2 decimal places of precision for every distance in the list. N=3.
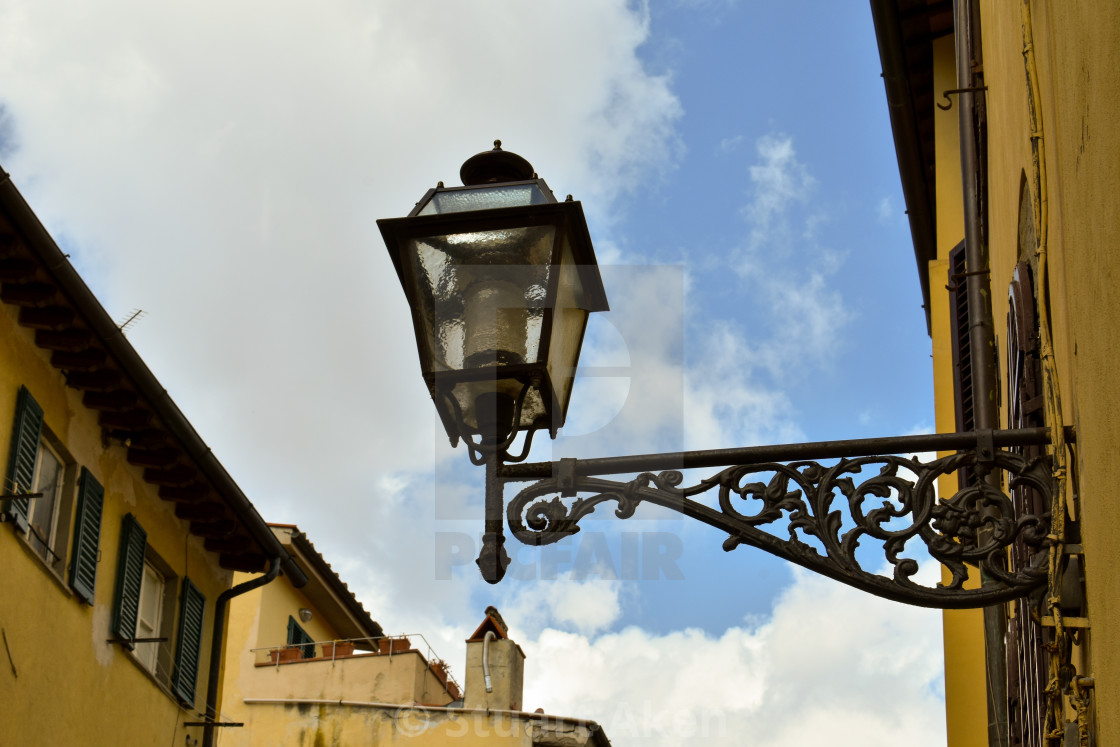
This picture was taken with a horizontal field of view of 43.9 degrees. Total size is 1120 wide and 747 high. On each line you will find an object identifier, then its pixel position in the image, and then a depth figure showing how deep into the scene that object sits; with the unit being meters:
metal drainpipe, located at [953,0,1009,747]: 7.97
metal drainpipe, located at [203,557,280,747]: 13.09
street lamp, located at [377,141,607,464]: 3.62
